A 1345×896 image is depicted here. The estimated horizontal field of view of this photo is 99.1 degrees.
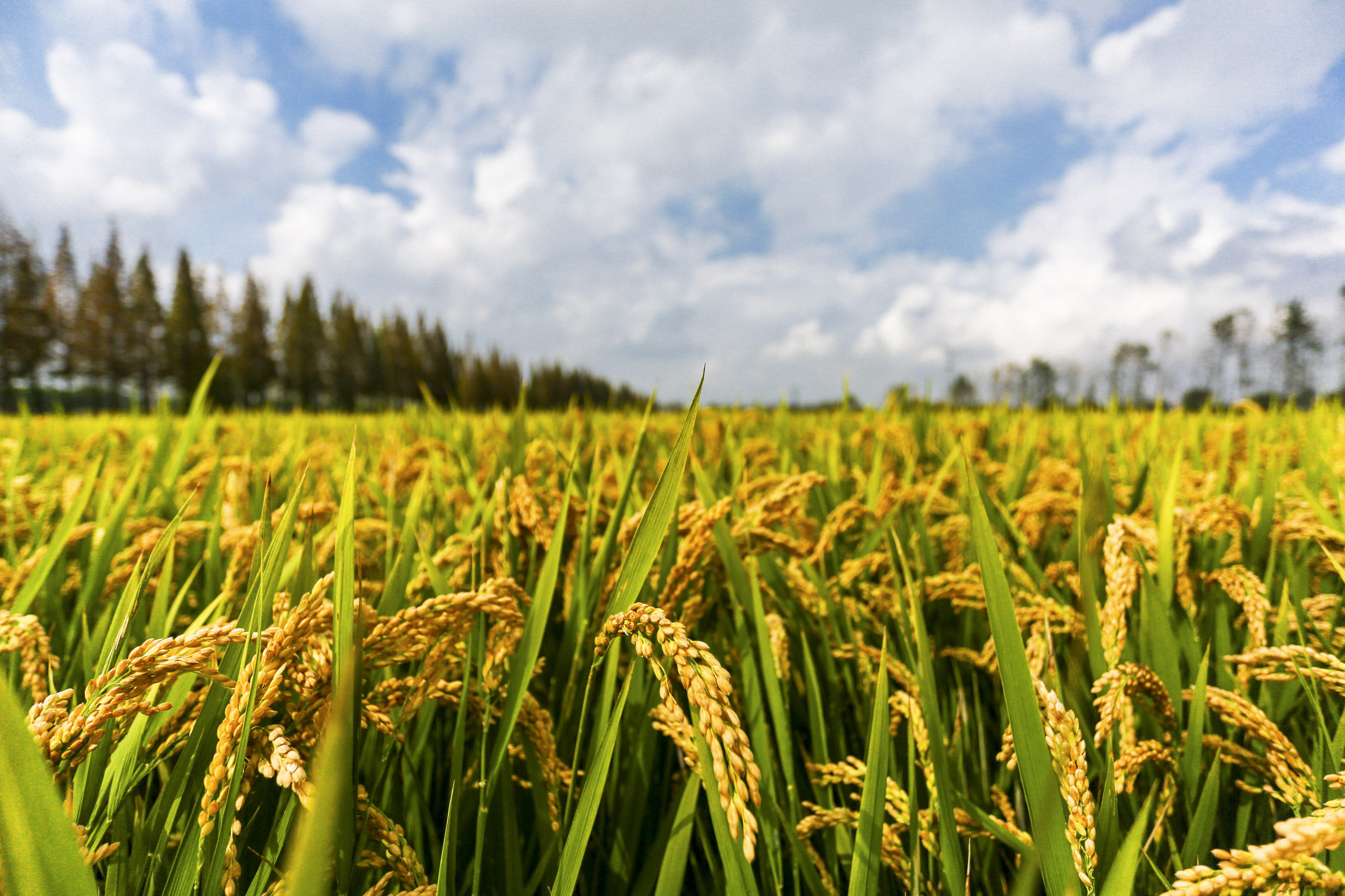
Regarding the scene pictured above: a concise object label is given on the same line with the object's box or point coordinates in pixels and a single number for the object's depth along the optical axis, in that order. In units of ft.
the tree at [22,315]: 146.20
